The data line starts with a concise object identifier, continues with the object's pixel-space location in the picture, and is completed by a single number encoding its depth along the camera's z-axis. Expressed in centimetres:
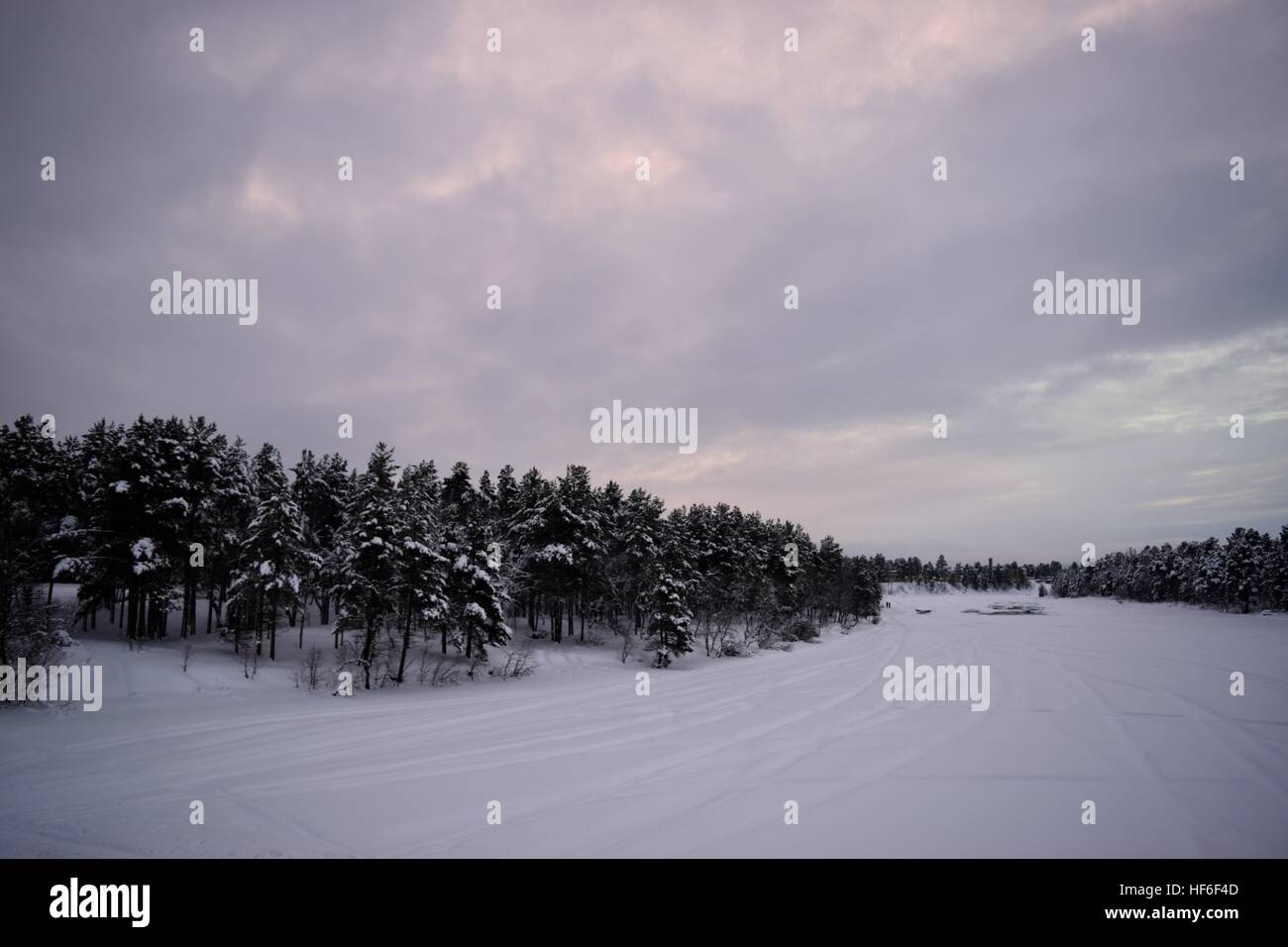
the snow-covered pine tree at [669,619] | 3859
